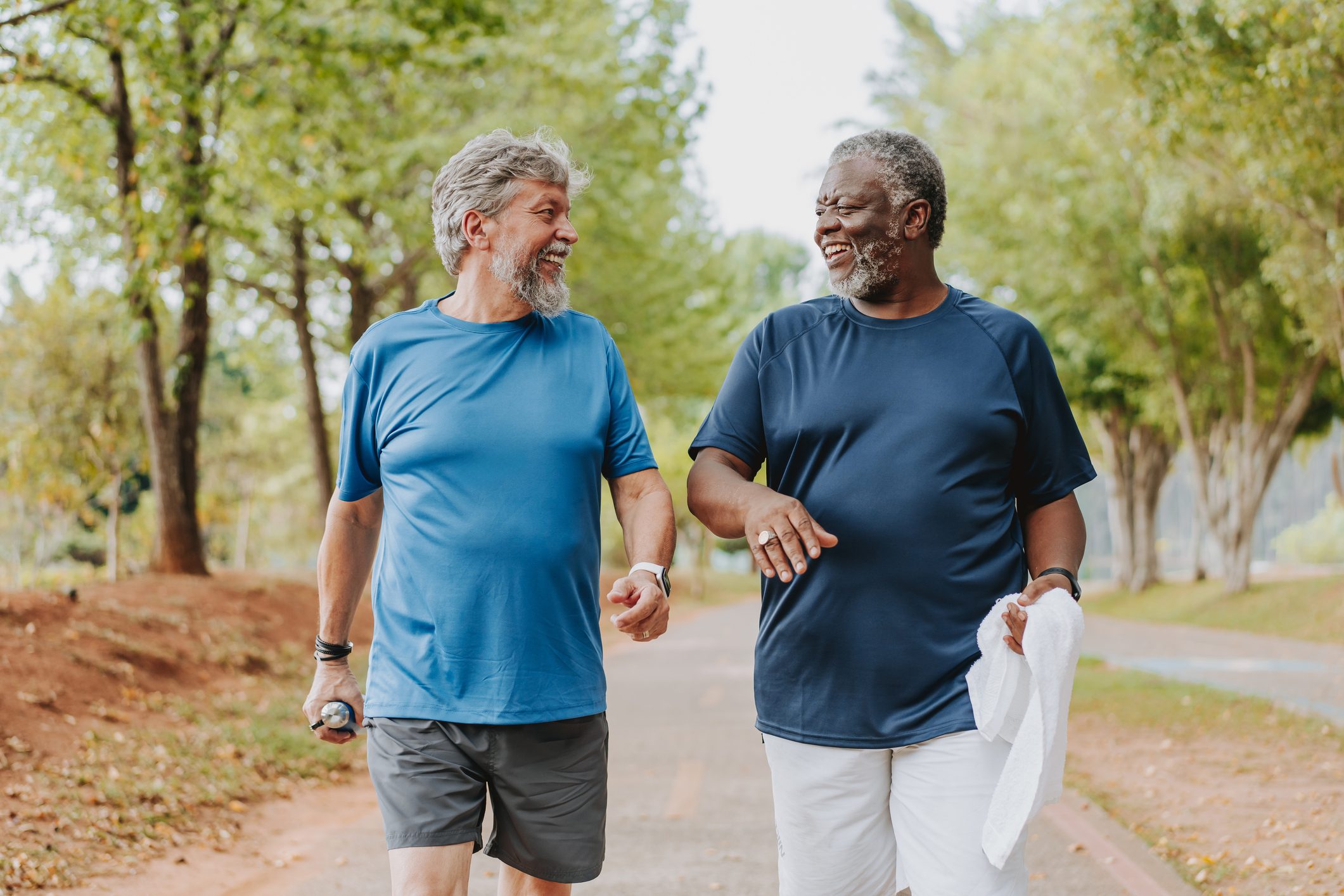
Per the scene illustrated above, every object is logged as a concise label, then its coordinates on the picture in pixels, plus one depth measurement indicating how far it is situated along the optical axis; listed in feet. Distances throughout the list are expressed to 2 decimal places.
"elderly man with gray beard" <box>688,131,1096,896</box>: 9.53
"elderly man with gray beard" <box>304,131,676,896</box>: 9.93
